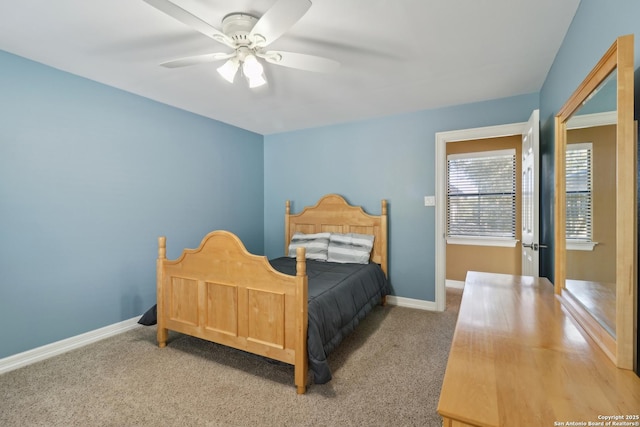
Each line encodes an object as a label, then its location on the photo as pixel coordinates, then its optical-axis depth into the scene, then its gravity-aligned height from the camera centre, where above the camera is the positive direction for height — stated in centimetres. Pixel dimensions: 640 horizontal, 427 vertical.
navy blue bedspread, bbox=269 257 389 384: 194 -75
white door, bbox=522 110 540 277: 223 +11
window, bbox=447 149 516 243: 412 +22
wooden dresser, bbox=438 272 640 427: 75 -50
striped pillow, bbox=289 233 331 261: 364 -41
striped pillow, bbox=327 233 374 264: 348 -43
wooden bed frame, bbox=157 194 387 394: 195 -65
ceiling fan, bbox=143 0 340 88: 135 +92
